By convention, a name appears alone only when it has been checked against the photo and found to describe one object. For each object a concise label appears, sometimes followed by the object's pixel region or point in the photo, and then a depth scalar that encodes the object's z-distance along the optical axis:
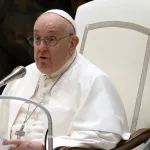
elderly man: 13.89
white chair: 14.25
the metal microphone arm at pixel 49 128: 13.48
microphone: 13.53
